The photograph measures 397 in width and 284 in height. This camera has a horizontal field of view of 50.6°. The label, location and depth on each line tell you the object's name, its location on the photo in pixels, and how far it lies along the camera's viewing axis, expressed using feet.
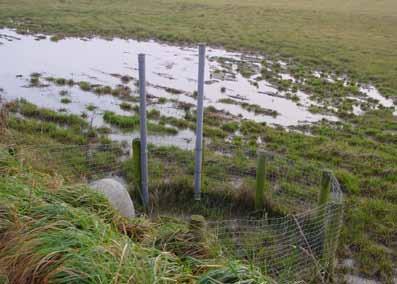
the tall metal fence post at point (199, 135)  24.99
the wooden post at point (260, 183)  24.99
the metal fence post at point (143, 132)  24.21
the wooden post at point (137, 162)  25.88
